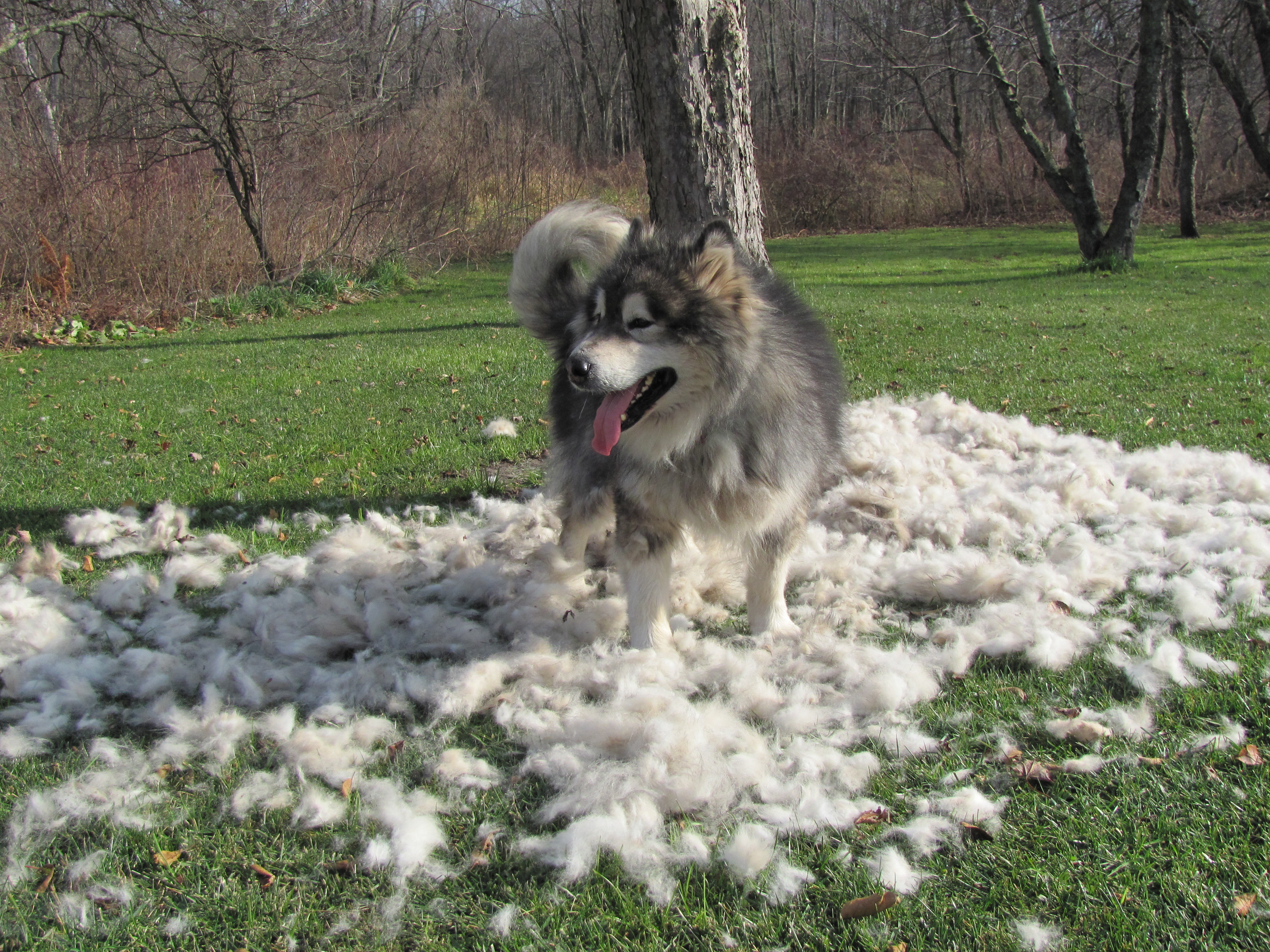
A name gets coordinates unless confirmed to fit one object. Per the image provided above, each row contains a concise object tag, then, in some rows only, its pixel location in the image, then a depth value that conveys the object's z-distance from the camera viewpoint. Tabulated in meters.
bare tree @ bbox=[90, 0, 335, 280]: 13.07
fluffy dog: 2.83
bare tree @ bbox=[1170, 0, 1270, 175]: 15.48
